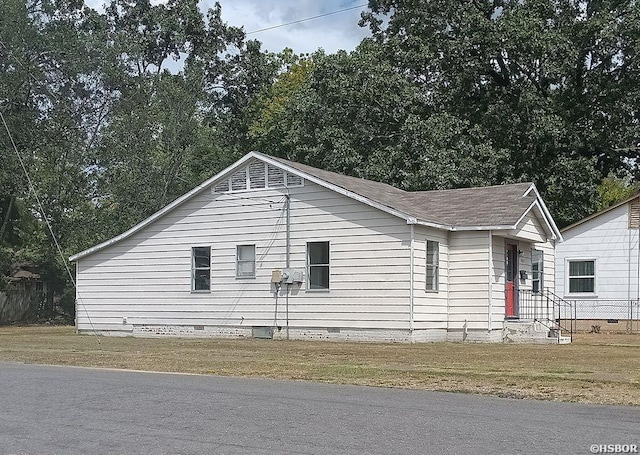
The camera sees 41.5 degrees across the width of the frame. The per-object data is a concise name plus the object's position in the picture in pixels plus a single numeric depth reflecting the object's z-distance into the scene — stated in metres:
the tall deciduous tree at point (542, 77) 34.19
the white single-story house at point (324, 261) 21.88
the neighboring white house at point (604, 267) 29.44
